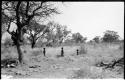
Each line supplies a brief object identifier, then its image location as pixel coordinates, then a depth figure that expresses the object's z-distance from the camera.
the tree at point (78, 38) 50.50
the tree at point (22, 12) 11.77
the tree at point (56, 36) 29.74
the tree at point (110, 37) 46.55
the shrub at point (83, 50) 16.01
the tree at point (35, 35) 27.84
